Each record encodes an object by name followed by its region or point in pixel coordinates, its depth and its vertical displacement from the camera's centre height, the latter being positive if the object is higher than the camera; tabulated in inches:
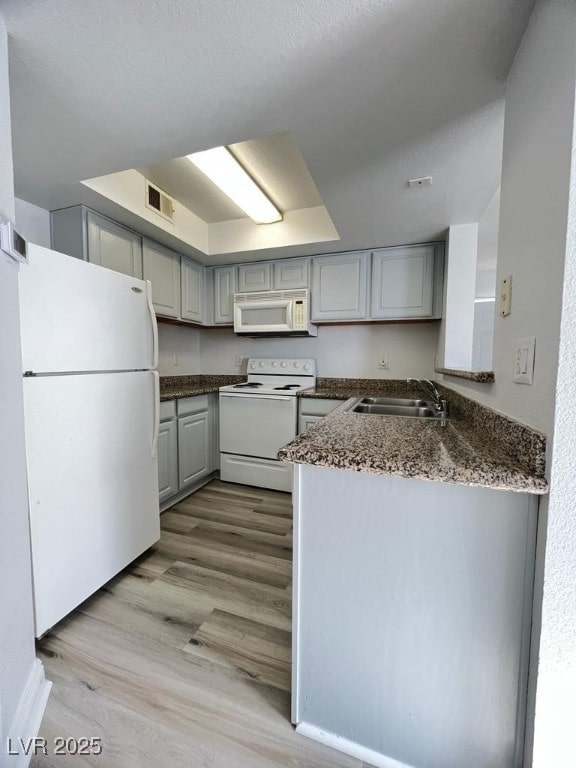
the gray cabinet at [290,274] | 114.7 +32.4
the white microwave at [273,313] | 111.0 +17.5
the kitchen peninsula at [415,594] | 30.7 -24.7
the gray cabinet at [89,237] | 79.2 +32.2
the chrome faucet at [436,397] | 68.1 -8.6
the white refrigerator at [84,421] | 48.5 -11.3
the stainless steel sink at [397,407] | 74.4 -11.4
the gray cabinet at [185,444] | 93.2 -27.6
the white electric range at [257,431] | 107.4 -24.6
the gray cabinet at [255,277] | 119.3 +32.4
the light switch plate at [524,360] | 31.8 +0.4
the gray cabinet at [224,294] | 124.3 +26.7
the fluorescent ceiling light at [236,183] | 72.1 +47.0
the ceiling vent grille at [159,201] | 89.0 +46.8
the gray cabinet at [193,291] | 114.4 +26.4
